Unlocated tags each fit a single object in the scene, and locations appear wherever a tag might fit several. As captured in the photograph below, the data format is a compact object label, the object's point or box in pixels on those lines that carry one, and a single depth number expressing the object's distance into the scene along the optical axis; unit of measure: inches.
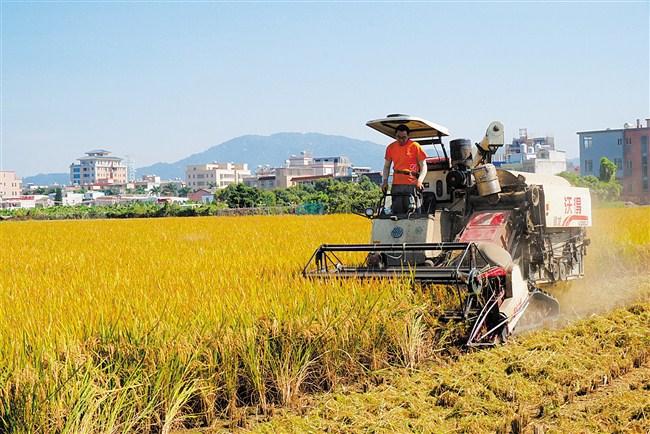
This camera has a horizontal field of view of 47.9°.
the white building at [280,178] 6835.6
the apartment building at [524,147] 4087.1
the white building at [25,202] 5920.3
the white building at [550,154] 3881.6
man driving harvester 329.1
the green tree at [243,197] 2632.9
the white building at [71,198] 6767.7
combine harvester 279.0
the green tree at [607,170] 2819.9
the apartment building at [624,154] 3139.8
